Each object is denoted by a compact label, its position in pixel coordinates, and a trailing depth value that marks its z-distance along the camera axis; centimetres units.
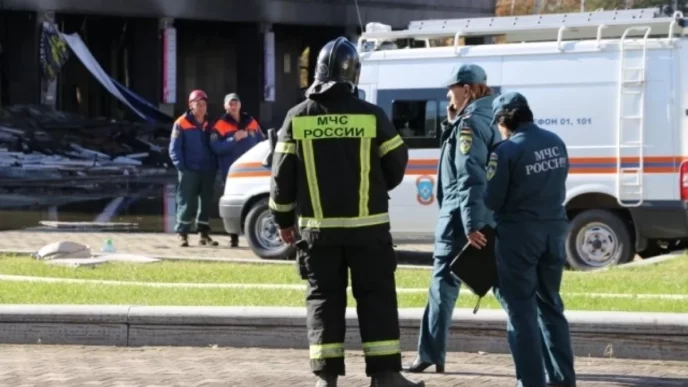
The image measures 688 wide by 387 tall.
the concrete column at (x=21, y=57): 3847
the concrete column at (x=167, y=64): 4172
